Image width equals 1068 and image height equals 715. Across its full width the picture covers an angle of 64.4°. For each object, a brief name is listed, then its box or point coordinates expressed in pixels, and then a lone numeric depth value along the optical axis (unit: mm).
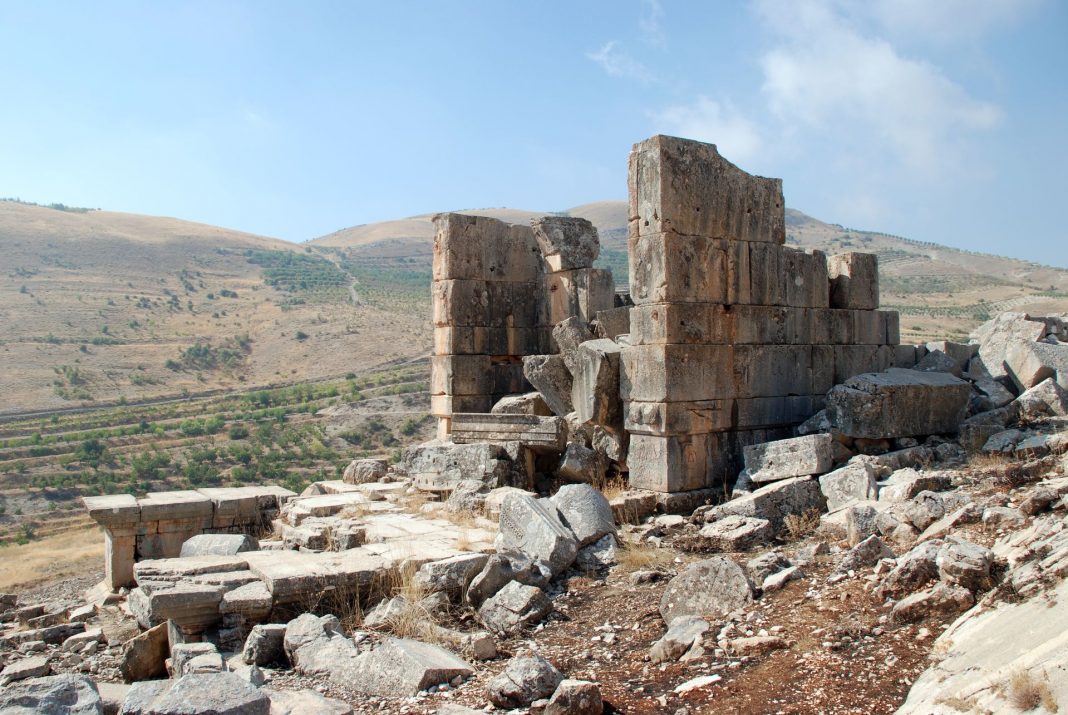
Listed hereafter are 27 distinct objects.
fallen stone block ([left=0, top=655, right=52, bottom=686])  5619
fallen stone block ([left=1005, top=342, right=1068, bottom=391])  10289
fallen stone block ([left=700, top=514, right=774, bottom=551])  7109
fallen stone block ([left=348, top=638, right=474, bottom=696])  4785
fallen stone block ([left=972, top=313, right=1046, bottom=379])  11062
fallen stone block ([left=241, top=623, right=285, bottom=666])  5523
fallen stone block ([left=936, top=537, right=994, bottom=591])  4723
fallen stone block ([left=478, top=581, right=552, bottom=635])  5844
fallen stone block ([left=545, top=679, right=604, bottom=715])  4180
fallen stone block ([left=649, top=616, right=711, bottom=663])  4906
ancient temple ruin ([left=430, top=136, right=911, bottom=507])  8516
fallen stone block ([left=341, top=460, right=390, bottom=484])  11180
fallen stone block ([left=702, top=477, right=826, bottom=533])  7621
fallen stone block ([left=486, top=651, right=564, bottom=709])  4434
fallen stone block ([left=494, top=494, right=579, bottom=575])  6840
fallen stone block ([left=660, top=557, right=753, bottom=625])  5441
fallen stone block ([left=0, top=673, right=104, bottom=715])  4027
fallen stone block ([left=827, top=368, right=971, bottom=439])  8836
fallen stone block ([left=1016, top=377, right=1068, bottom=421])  9570
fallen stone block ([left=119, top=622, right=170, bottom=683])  5801
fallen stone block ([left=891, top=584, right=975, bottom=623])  4641
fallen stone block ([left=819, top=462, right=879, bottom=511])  7492
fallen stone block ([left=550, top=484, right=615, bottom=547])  7273
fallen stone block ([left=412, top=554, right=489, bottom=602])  6281
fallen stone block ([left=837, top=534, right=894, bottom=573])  5696
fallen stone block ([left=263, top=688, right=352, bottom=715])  4320
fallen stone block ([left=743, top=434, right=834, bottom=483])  8094
